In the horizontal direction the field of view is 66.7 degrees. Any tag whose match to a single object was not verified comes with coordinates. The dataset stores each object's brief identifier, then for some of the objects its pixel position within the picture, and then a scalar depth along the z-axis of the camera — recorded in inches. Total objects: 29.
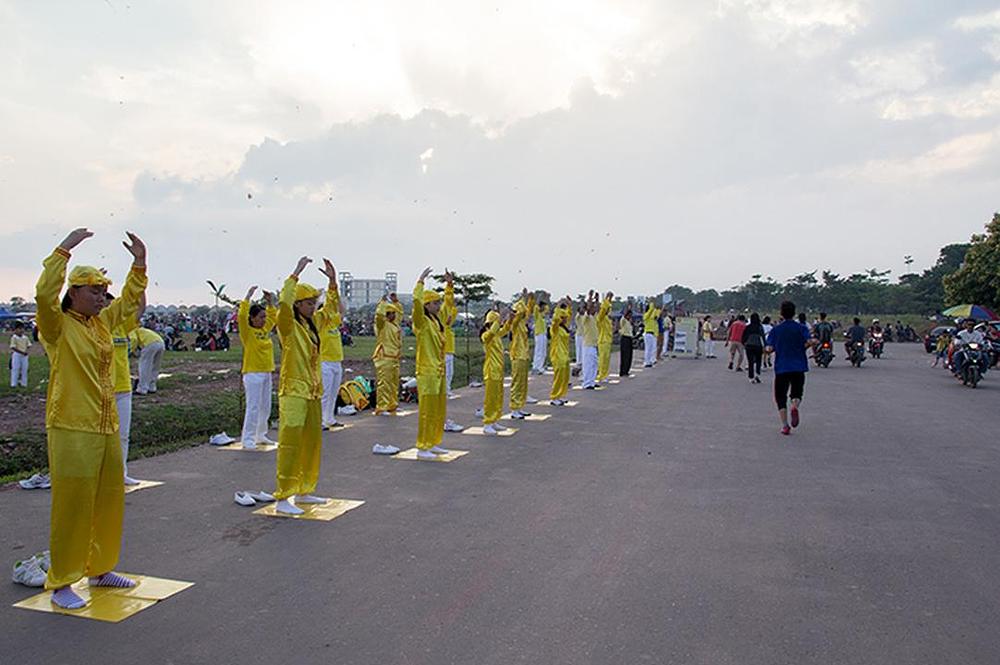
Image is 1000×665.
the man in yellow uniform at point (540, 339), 737.6
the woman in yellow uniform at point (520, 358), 487.5
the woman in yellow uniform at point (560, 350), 574.9
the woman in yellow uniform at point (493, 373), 434.0
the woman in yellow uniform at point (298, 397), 260.5
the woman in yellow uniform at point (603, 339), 725.6
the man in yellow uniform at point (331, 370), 453.1
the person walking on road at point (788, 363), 441.1
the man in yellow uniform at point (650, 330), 1015.0
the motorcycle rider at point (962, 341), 768.9
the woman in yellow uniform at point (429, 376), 353.4
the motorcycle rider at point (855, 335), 1021.8
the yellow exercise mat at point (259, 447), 379.6
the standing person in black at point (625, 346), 867.7
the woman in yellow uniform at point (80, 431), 178.1
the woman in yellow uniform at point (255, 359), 379.9
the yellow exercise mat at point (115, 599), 175.2
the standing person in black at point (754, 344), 792.3
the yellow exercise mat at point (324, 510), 257.1
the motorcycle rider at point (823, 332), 1013.2
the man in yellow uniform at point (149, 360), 573.6
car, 1337.5
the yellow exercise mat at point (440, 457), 359.3
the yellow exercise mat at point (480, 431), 440.5
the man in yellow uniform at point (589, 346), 724.0
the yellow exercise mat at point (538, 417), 508.7
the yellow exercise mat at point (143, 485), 294.0
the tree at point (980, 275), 1304.1
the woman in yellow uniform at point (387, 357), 512.7
